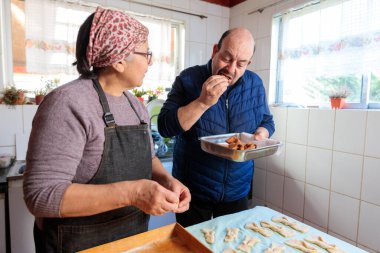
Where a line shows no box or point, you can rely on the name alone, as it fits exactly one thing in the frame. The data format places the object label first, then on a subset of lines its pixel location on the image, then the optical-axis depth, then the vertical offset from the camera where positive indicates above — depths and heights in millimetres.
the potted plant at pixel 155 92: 2329 +82
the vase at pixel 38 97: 1936 +9
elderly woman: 646 -141
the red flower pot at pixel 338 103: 1718 +20
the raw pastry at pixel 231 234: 961 -478
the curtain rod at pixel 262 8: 2150 +807
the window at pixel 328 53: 1649 +365
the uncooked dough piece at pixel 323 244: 909 -484
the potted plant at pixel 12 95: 1830 +20
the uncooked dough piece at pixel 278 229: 1003 -475
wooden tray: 743 -413
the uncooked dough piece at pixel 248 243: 908 -484
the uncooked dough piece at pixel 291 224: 1040 -474
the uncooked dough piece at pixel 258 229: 999 -476
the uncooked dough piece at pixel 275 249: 889 -483
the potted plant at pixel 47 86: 1964 +97
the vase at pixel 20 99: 1861 -4
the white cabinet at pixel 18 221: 1511 -696
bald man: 1249 -114
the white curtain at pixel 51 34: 1908 +474
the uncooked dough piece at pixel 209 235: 951 -480
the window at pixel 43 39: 1915 +438
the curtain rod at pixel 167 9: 2242 +825
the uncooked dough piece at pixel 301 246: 897 -483
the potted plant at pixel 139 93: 2273 +71
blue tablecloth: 927 -484
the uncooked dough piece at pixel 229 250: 889 -487
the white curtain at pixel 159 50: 2373 +465
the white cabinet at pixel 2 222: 1494 -688
